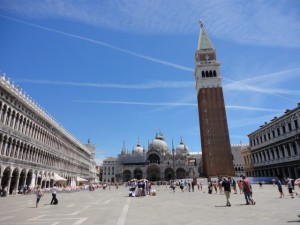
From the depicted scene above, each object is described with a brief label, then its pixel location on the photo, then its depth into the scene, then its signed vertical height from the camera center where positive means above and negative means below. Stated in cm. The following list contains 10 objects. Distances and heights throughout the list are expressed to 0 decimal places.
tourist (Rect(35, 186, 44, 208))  1501 -18
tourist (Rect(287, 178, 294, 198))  1615 -10
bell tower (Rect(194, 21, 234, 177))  5903 +1721
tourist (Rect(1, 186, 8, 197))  2668 -22
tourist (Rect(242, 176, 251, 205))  1227 -15
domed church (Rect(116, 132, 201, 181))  9540 +839
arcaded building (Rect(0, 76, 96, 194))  2855 +683
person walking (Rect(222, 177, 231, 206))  1261 -13
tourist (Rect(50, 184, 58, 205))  1656 -41
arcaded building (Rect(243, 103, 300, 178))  4022 +702
